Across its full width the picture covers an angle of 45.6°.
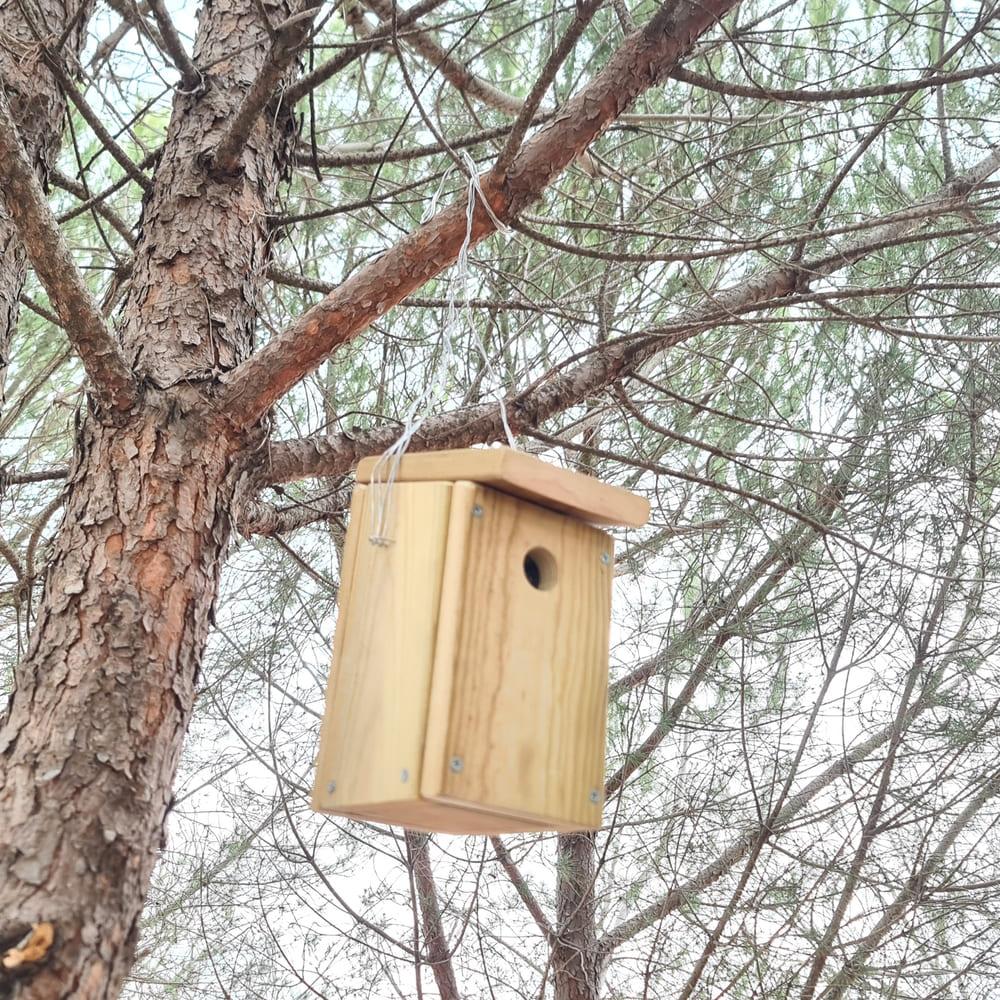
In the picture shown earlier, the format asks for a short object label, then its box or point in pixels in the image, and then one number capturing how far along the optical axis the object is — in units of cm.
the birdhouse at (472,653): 116
